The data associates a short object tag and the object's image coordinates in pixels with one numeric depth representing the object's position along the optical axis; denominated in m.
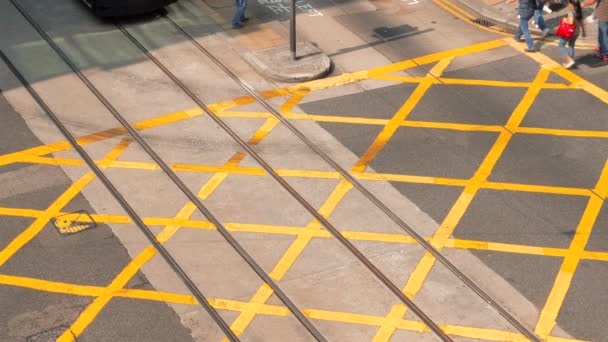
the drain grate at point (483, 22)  20.78
